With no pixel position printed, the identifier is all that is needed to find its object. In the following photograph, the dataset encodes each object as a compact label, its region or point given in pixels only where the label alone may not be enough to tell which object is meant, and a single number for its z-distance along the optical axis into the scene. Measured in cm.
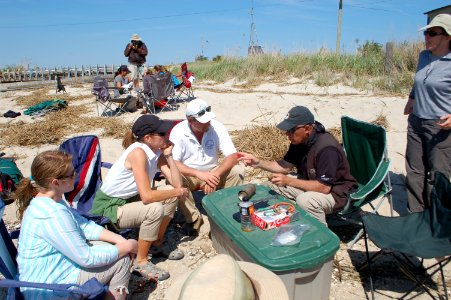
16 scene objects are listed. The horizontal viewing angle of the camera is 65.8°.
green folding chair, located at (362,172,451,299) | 251
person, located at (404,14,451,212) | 318
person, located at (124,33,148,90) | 1085
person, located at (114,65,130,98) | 1251
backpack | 453
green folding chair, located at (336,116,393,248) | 313
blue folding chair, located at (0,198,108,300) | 186
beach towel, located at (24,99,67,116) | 1041
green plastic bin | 223
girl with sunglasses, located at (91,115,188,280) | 299
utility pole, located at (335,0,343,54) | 1799
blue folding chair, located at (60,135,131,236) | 353
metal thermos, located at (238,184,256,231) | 260
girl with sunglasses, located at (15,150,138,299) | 203
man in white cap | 364
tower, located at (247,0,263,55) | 1699
